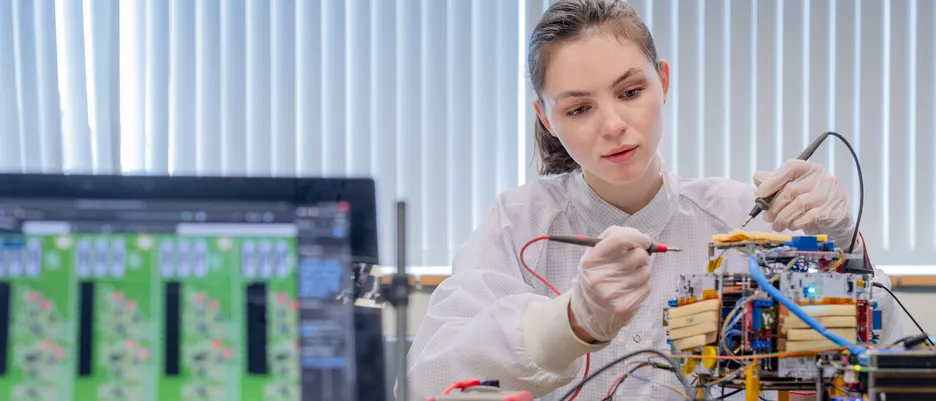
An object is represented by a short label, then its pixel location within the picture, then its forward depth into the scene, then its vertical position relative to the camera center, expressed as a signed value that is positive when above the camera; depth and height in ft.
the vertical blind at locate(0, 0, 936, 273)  8.46 +0.96
